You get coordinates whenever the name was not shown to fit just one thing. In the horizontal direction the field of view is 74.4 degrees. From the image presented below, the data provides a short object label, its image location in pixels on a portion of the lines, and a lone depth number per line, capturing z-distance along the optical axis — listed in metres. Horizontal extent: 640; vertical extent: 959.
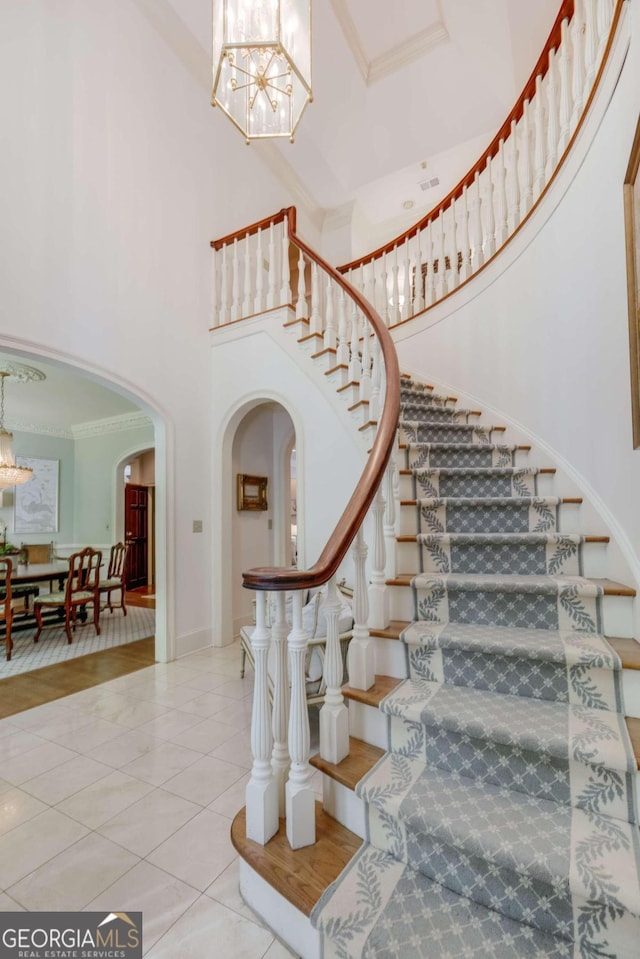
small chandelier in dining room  5.20
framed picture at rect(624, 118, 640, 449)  1.54
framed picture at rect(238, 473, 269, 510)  4.50
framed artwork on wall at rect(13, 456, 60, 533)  6.88
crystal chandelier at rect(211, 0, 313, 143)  2.38
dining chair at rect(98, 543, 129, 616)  5.35
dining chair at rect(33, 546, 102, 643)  4.44
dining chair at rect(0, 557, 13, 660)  3.89
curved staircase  1.03
